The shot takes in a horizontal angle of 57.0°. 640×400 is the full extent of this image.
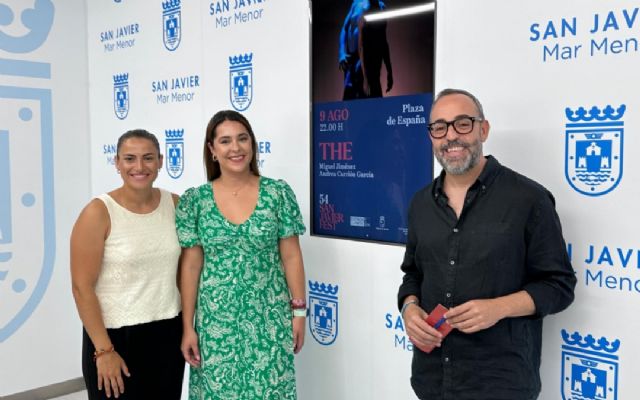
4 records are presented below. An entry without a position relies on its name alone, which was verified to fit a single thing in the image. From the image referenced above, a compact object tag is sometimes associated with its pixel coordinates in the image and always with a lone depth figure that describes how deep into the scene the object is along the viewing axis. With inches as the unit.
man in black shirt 60.6
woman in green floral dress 81.3
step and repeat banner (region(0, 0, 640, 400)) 68.6
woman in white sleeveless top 77.7
